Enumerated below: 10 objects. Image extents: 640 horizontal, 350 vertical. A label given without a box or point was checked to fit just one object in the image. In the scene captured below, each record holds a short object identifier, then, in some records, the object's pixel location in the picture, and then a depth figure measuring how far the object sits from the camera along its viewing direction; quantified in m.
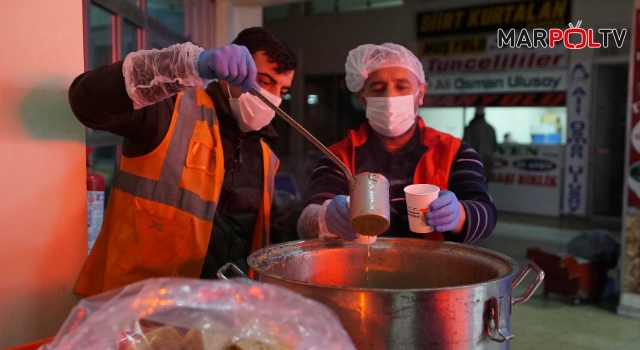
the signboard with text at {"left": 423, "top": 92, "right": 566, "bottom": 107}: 8.62
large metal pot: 1.09
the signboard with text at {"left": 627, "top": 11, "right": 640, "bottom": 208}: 4.42
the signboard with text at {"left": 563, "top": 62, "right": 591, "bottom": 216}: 8.21
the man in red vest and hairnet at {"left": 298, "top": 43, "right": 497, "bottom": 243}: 1.89
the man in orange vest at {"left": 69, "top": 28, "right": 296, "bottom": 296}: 1.47
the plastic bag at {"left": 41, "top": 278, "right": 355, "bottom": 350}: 0.99
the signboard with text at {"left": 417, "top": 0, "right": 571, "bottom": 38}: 8.40
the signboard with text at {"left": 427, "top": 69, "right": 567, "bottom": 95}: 8.54
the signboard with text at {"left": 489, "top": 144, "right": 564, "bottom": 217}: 8.70
